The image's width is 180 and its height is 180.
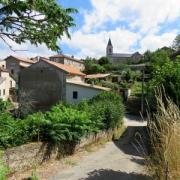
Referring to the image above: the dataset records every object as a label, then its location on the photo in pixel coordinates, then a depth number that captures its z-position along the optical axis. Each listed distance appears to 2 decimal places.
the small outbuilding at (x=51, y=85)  23.40
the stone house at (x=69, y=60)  50.61
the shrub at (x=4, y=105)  7.31
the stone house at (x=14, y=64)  39.21
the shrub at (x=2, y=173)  4.01
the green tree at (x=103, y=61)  48.57
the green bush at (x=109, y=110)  11.04
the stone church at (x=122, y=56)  68.11
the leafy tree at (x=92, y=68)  41.32
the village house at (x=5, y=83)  28.96
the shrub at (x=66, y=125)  7.43
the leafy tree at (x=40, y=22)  5.46
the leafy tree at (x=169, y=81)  5.52
